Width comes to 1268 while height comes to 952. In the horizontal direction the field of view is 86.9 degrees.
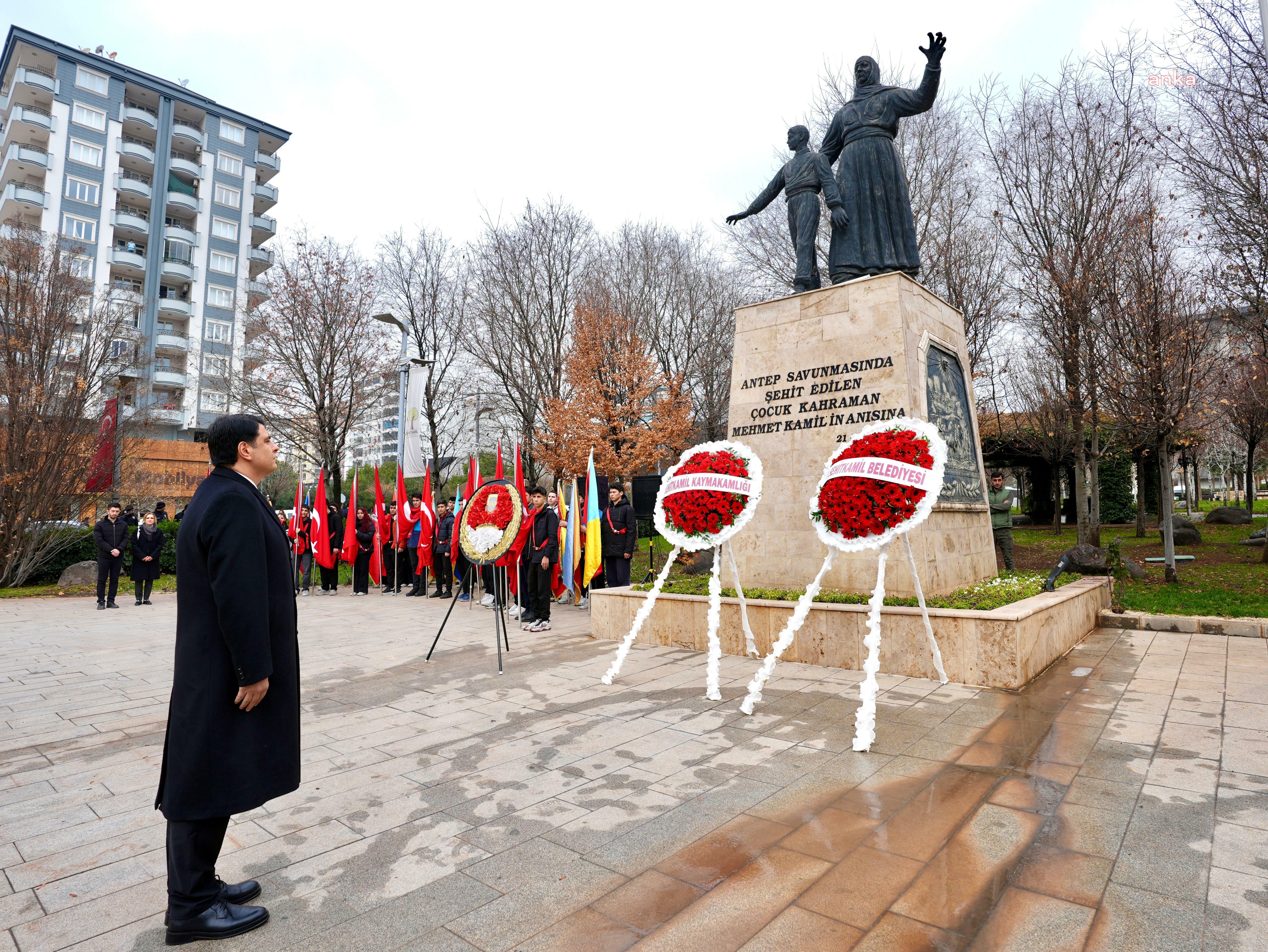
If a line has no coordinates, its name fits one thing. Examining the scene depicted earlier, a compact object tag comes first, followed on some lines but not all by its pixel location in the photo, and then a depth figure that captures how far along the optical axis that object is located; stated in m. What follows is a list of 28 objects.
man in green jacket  11.29
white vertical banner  17.91
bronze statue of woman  8.98
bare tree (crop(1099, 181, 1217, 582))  12.55
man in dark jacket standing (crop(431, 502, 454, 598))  14.68
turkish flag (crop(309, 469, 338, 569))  15.33
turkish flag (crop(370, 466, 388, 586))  16.33
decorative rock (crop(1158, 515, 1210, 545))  19.05
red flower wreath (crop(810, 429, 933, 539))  5.18
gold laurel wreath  7.67
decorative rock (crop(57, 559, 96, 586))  17.14
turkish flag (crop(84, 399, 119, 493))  18.45
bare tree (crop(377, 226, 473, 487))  26.36
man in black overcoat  2.54
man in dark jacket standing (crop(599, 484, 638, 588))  11.56
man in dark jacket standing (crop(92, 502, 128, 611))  13.72
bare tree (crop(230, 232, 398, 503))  23.47
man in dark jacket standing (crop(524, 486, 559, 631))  10.14
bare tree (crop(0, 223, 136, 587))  17.08
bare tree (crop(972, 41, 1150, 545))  14.96
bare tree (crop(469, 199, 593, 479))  23.80
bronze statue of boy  8.98
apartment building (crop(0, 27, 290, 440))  41.62
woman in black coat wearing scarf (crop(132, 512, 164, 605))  14.16
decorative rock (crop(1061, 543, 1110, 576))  11.84
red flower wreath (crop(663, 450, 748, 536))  6.11
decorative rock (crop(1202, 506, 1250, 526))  26.36
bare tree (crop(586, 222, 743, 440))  25.50
